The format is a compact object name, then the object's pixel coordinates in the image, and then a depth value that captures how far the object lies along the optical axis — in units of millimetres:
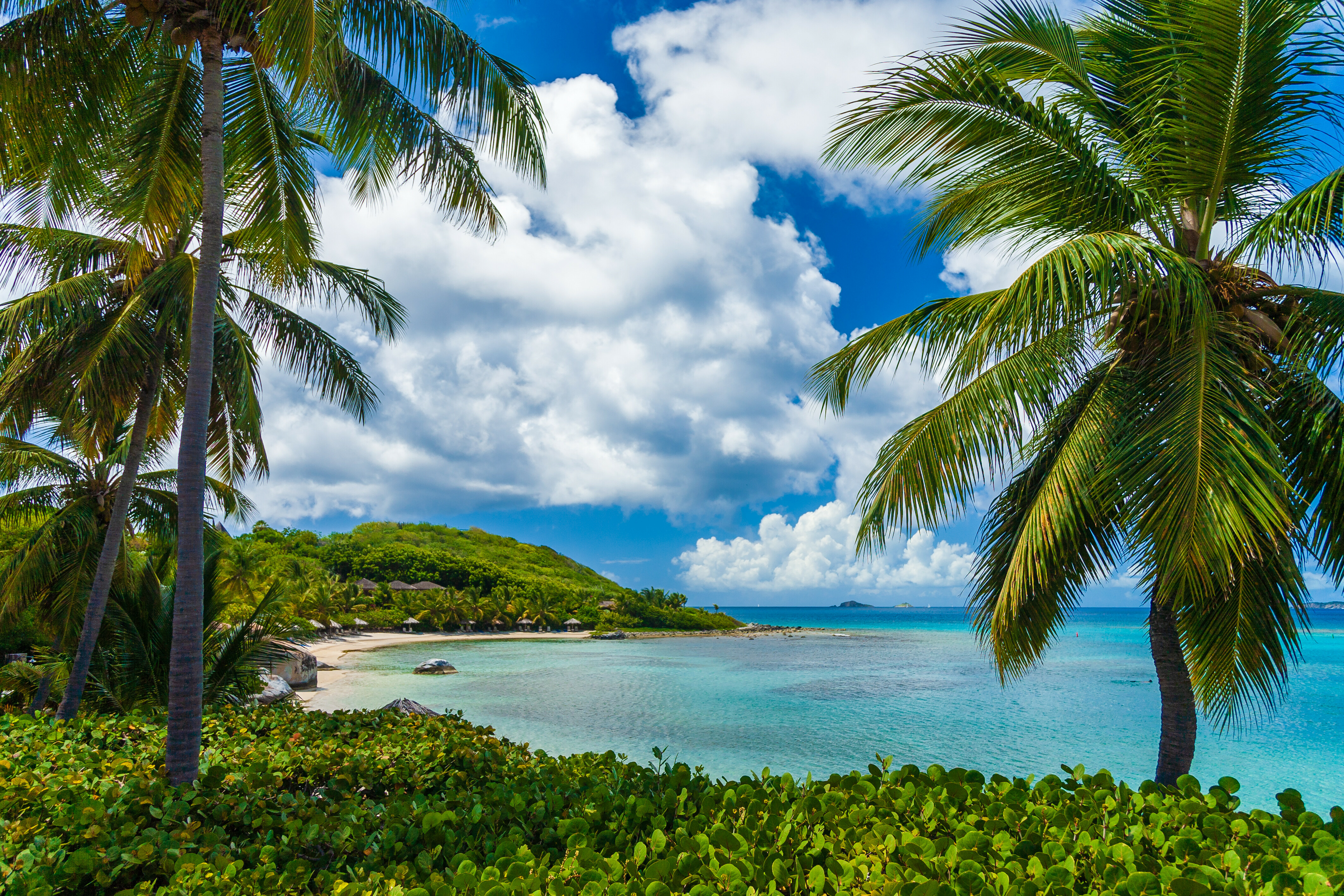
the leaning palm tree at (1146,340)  3975
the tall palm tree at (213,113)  4879
